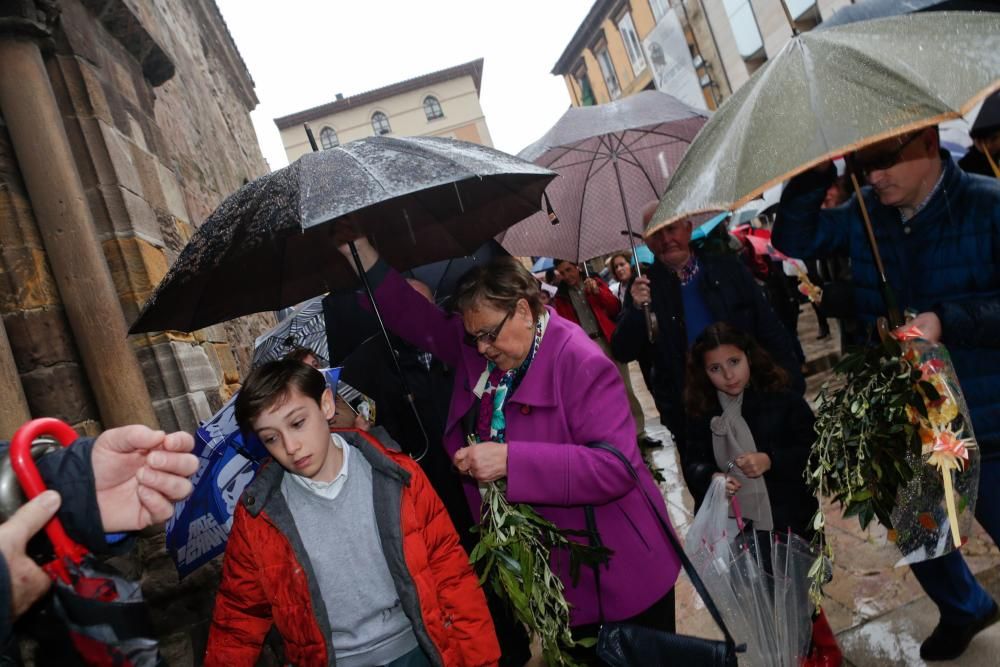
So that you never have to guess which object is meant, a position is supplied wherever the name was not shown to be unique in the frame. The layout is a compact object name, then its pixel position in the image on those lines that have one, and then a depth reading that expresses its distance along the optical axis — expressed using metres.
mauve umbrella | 4.07
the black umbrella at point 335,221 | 1.66
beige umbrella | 1.44
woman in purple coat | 1.79
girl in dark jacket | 2.38
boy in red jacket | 1.90
